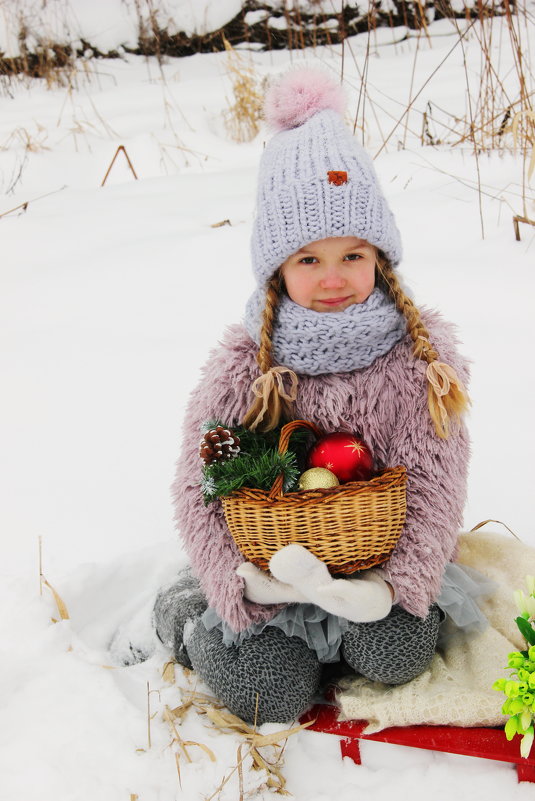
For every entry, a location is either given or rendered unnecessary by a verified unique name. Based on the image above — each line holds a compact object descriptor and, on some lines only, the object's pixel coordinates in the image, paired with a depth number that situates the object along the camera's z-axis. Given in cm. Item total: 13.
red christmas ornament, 136
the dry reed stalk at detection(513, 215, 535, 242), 270
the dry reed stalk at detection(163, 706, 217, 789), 133
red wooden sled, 128
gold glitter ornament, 133
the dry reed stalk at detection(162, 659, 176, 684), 157
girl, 140
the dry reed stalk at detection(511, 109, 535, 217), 229
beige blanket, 137
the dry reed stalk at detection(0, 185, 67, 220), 344
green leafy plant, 117
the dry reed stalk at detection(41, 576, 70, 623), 165
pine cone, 135
